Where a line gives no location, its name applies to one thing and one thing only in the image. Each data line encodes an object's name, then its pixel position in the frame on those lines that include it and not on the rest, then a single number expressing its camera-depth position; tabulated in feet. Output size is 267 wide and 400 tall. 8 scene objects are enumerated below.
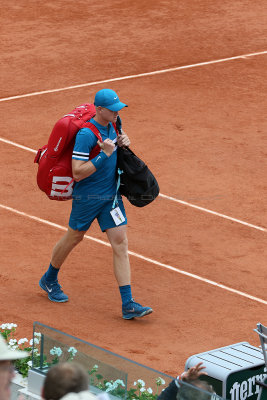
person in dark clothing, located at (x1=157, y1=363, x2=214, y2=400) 43.91
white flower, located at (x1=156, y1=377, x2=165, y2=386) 50.01
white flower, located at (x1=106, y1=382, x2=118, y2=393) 49.65
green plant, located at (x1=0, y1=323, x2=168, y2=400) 49.83
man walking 65.41
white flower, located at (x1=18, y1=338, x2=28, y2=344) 60.39
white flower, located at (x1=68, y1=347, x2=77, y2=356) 52.19
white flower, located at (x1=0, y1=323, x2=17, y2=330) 63.08
